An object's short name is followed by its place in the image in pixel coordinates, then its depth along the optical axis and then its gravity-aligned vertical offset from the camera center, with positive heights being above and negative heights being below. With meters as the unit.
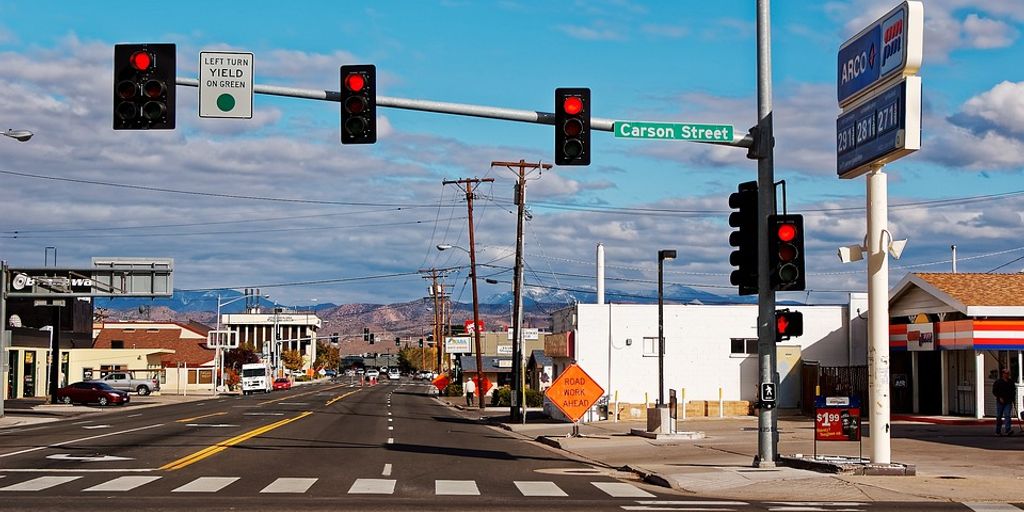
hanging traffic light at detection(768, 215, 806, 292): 21.20 +1.54
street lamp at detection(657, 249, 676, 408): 36.47 +0.51
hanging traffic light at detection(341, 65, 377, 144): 19.30 +3.73
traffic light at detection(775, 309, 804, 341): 21.25 +0.23
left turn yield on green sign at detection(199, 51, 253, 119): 19.31 +3.99
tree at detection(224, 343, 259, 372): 150.50 -3.17
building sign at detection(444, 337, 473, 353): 100.06 -0.94
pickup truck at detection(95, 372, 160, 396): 88.60 -3.76
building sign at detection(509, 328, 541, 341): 69.97 +0.08
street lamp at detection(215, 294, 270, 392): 111.47 -3.44
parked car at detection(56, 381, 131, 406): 70.00 -3.63
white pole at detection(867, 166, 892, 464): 20.48 +0.30
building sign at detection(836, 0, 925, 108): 19.25 +4.87
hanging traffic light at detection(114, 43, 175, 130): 18.53 +3.85
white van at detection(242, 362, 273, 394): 101.50 -3.88
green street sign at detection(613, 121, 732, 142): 21.44 +3.71
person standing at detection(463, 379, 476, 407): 72.12 -3.40
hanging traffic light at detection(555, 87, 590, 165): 19.97 +3.50
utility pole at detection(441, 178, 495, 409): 69.00 +5.65
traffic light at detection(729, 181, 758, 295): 22.02 +1.84
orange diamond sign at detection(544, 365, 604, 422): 33.59 -1.59
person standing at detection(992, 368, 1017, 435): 31.16 -1.52
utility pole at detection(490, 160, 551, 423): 50.78 +1.68
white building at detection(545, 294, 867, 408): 53.75 -0.42
